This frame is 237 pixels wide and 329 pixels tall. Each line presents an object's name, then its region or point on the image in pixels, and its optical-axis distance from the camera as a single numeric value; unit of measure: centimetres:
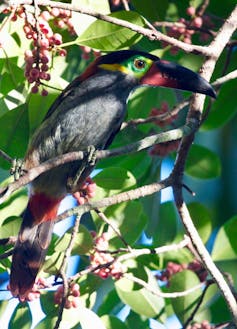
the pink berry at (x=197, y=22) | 657
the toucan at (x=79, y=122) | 644
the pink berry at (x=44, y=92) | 607
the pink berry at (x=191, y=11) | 665
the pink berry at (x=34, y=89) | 587
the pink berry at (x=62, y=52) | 602
